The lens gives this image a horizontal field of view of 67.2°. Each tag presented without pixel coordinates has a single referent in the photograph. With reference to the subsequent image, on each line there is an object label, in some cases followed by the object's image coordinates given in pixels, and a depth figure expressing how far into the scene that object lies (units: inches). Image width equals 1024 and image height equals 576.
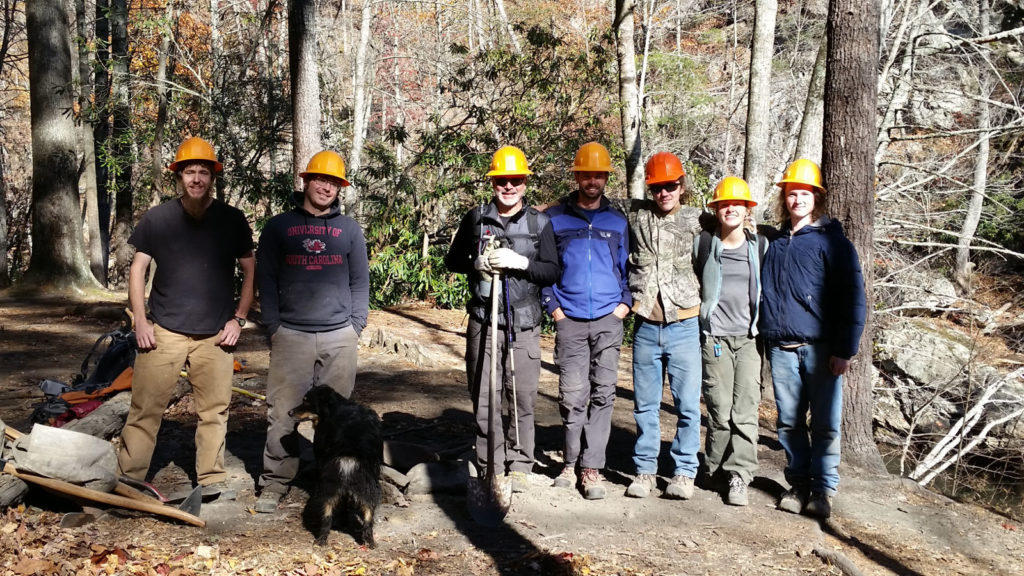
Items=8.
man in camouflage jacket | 207.2
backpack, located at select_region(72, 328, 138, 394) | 276.1
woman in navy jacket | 197.3
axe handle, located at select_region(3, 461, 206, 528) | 171.2
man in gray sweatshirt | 191.6
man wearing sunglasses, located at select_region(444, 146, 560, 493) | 200.8
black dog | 173.5
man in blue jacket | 205.8
